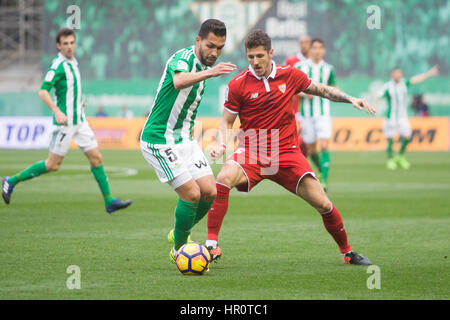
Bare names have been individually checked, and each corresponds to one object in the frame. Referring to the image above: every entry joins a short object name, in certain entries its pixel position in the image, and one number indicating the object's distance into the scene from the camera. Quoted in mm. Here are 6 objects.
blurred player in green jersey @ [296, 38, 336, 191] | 28781
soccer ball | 12852
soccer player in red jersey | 14289
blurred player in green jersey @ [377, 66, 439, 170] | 42631
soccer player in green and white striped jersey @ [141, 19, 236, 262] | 13172
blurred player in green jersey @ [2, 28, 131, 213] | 21734
